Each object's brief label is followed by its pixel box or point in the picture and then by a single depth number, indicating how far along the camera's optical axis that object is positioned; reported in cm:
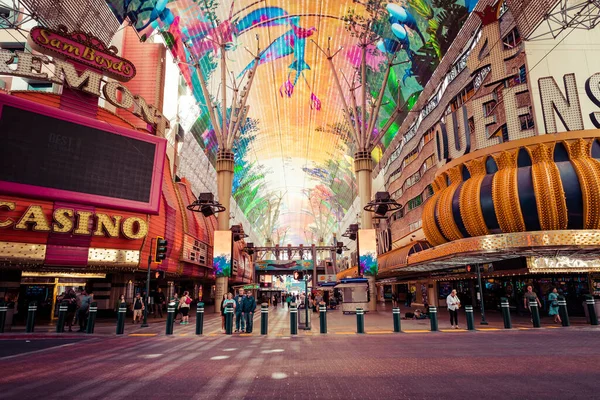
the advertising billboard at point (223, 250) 2798
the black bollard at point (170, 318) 1371
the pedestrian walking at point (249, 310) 1451
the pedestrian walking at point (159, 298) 2373
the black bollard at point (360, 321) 1384
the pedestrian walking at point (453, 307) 1466
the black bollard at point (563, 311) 1414
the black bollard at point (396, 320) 1390
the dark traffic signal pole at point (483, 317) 1569
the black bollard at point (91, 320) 1397
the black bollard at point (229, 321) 1411
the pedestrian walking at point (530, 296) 1467
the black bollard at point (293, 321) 1364
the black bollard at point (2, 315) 1405
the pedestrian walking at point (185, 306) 1911
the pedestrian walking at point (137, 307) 1883
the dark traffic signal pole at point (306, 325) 1519
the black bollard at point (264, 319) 1398
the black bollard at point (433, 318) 1380
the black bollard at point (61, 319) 1406
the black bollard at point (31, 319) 1415
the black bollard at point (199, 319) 1400
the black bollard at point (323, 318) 1396
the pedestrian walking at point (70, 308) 1496
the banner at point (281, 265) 6525
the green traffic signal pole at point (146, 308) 1619
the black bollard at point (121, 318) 1387
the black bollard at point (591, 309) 1434
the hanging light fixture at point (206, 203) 2269
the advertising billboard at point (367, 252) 2747
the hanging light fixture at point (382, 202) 2278
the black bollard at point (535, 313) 1412
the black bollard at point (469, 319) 1365
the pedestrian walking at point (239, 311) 1469
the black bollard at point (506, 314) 1388
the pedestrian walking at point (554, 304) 1523
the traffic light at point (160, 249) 1624
